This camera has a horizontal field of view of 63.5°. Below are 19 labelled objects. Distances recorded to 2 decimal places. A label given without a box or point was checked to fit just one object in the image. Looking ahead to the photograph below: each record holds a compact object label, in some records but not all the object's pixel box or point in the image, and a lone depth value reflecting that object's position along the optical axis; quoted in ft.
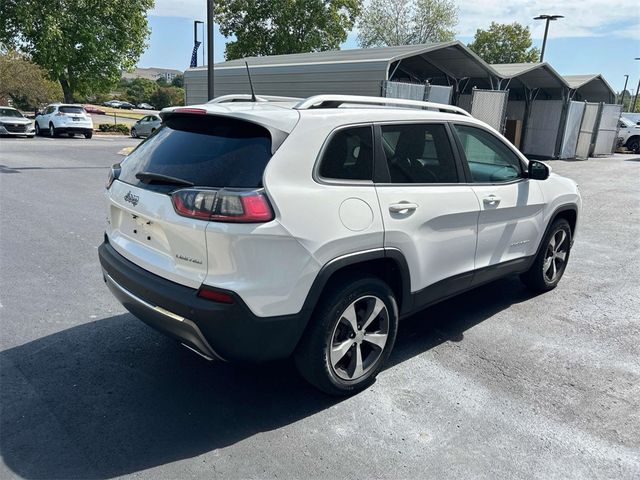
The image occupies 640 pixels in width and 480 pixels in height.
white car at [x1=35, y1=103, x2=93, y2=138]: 77.20
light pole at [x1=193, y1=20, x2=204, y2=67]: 94.19
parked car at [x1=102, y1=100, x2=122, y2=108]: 242.99
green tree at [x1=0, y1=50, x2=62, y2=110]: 127.85
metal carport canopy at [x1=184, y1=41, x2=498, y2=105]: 51.55
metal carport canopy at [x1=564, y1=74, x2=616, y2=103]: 76.66
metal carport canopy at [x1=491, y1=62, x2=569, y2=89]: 65.05
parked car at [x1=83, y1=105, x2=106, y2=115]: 169.52
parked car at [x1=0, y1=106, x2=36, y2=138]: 71.46
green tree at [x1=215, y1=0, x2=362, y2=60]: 108.68
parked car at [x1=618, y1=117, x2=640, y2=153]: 89.15
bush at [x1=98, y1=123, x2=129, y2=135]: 95.40
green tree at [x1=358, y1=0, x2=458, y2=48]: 139.64
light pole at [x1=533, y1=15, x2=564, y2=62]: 91.35
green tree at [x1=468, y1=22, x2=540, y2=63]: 156.97
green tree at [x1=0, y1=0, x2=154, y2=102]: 89.66
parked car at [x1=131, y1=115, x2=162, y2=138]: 86.07
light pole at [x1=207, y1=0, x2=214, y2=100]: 42.27
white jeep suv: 8.71
